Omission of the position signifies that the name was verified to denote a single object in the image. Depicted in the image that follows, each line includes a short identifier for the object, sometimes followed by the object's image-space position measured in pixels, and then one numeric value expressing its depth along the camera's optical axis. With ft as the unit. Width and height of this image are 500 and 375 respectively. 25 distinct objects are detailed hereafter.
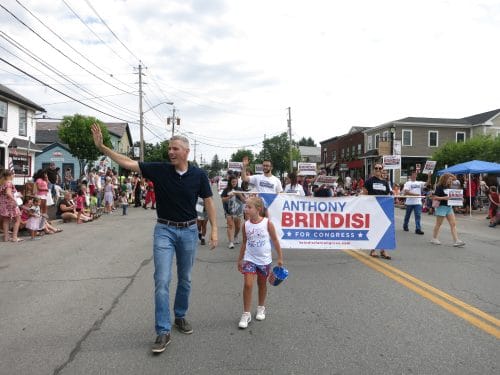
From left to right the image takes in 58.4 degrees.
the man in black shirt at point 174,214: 14.02
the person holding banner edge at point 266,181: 29.99
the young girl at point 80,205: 52.37
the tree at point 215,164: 570.83
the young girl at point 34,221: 38.75
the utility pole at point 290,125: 191.27
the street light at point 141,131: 125.15
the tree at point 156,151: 200.18
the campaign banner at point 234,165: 66.12
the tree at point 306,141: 583.99
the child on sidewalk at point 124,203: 64.64
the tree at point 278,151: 320.09
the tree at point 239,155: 420.19
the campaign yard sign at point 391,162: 58.03
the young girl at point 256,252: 15.78
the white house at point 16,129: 88.38
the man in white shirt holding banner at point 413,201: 42.04
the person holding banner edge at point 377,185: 30.48
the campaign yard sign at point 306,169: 65.82
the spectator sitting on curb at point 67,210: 52.39
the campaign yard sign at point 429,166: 63.70
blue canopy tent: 67.46
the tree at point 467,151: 98.21
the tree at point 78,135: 133.39
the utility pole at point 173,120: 189.51
